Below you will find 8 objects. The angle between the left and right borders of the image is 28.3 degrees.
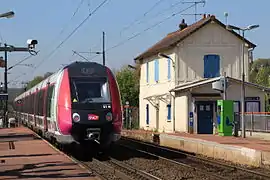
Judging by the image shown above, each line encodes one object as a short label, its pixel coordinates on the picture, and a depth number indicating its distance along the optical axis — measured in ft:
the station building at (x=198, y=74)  111.55
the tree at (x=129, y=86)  222.48
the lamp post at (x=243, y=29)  89.04
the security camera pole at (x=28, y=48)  80.33
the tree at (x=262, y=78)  224.70
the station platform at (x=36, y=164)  44.78
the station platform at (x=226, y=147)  57.12
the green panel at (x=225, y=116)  95.96
